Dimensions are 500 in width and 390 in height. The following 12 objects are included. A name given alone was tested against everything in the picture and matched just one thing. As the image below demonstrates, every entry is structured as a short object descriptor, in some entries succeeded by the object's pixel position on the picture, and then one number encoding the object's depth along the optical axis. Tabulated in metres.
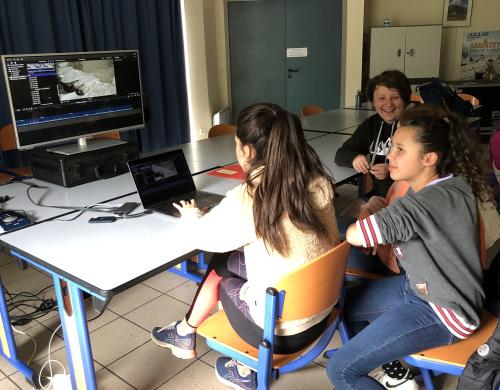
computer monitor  1.93
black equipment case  2.09
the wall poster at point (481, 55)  5.63
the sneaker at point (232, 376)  1.72
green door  5.86
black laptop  1.76
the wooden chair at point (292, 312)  1.14
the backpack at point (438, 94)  2.95
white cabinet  5.53
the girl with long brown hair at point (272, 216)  1.23
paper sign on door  6.04
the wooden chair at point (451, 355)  1.25
